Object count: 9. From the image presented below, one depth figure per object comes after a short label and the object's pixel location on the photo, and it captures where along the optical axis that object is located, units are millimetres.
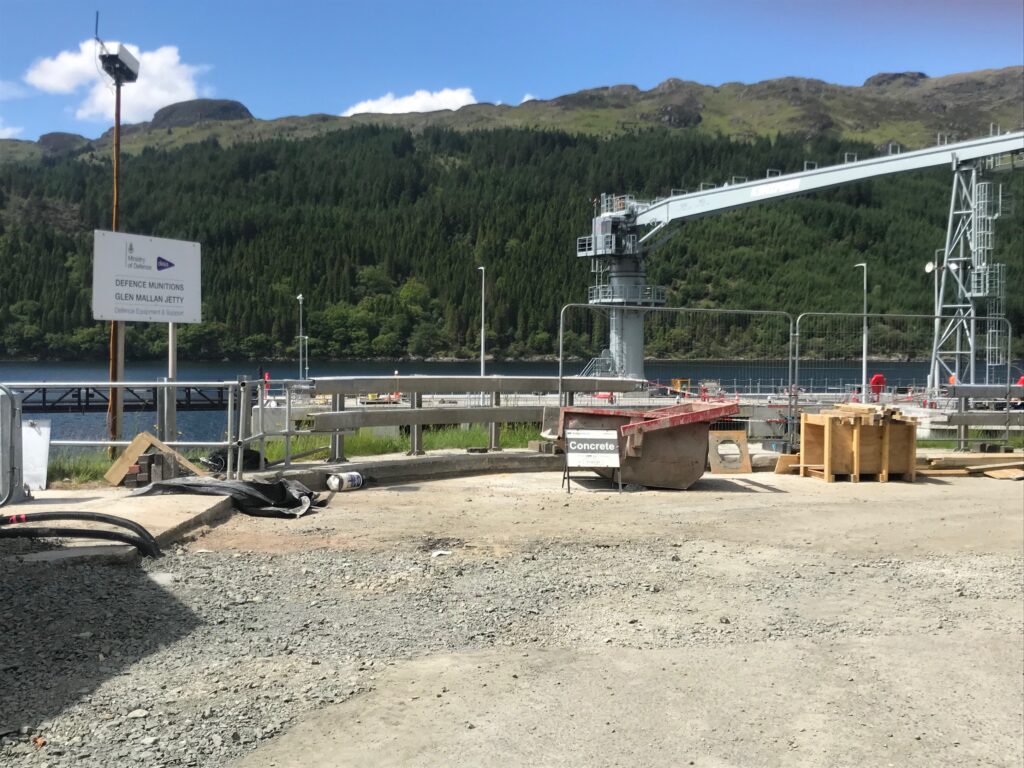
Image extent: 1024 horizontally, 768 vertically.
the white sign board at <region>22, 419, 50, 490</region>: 9836
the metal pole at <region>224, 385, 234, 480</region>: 9883
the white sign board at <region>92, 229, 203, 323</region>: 12195
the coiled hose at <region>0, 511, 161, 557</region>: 6957
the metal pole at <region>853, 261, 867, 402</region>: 20748
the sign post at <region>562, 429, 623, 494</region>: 11672
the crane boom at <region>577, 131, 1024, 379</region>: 40656
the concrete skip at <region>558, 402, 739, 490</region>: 11680
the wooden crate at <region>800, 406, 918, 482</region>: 12953
